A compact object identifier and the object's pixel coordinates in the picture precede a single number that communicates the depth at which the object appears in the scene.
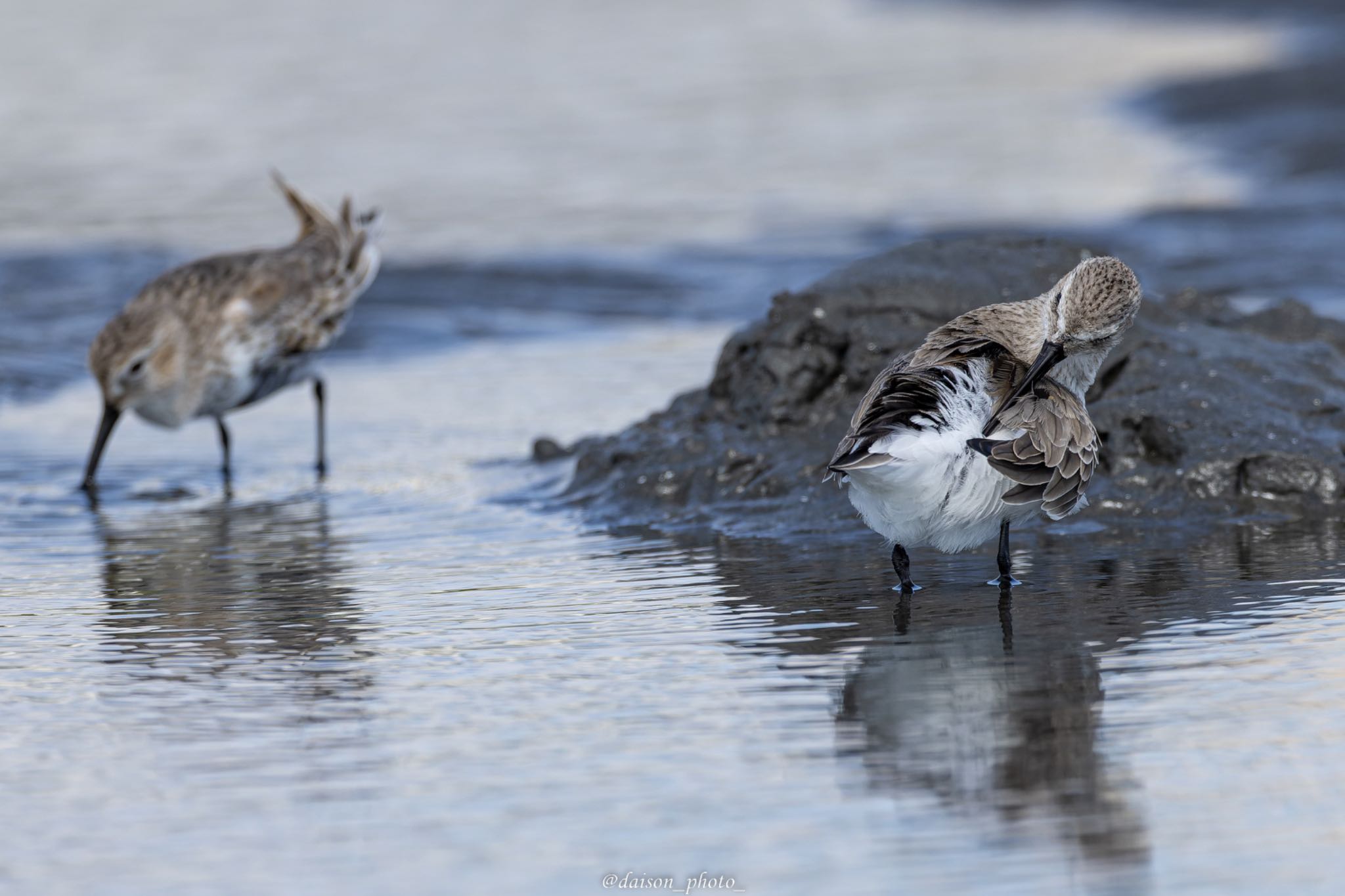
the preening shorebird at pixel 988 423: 11.02
